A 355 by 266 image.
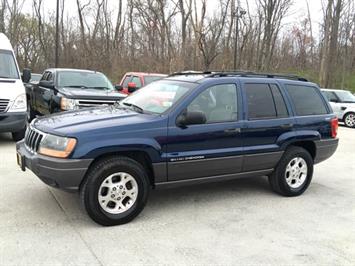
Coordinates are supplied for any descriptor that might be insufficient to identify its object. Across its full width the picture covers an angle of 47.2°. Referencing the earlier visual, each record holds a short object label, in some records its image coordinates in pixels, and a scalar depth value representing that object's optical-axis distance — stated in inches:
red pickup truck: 520.1
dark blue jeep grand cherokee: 170.6
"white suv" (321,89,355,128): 657.6
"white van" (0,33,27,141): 329.7
